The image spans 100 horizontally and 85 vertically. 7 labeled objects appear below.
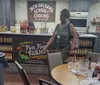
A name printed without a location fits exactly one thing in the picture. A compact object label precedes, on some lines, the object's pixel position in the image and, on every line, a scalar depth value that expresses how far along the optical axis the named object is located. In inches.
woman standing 115.2
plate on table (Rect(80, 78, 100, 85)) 69.1
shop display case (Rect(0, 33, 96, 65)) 153.4
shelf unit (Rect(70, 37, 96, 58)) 153.8
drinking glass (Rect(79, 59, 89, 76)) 84.3
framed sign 241.0
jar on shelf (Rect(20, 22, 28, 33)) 154.7
